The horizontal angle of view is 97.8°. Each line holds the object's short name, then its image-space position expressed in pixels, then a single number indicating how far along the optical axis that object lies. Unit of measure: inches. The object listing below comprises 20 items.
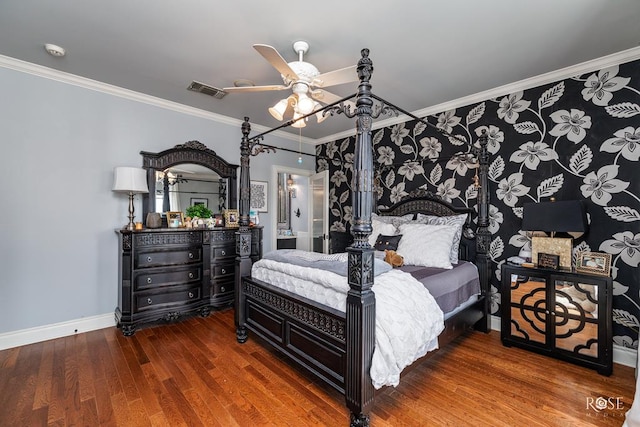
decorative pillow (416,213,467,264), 120.5
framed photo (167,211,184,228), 138.2
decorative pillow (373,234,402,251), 130.0
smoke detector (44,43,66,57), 95.9
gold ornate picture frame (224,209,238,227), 153.8
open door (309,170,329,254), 202.7
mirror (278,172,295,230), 254.8
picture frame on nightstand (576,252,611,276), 93.7
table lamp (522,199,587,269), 96.0
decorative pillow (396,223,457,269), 112.3
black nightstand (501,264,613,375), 90.3
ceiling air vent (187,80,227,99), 122.3
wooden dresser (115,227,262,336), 119.4
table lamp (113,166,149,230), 120.3
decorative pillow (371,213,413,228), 145.8
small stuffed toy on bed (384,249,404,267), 109.1
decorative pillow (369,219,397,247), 138.0
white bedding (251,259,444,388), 67.7
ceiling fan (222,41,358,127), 79.7
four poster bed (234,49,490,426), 67.0
